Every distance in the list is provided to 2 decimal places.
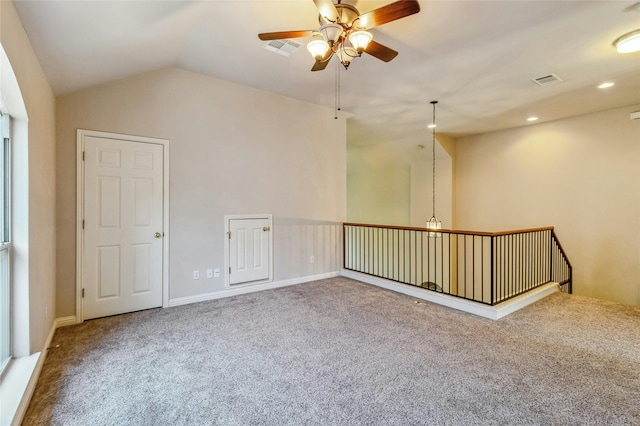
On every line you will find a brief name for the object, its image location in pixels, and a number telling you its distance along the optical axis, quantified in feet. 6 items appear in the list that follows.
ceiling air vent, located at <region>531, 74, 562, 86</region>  12.05
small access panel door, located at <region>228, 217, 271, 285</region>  13.70
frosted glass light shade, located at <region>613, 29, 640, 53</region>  8.88
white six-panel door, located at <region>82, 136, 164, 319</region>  10.78
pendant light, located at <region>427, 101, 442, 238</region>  16.20
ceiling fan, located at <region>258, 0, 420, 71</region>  6.65
